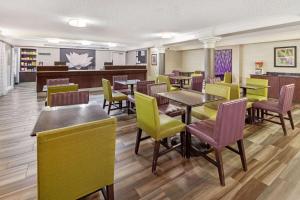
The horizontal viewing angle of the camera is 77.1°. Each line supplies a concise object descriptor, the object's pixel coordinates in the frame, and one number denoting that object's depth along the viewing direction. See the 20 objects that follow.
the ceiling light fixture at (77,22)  4.78
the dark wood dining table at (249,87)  3.79
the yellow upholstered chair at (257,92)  3.95
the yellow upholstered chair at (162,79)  5.01
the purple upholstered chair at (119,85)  5.57
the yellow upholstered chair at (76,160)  1.13
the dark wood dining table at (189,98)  2.38
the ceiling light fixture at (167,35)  6.74
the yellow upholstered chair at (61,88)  3.21
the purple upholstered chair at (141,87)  3.98
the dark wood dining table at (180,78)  6.62
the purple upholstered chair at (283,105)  3.18
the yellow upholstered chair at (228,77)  7.70
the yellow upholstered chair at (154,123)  2.13
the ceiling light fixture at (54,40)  8.60
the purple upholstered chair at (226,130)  1.88
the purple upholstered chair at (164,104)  2.84
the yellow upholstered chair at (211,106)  2.80
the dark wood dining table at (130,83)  4.78
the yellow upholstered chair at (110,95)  4.28
